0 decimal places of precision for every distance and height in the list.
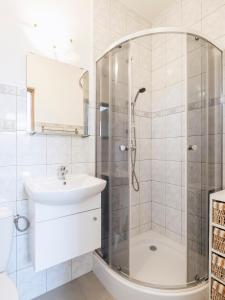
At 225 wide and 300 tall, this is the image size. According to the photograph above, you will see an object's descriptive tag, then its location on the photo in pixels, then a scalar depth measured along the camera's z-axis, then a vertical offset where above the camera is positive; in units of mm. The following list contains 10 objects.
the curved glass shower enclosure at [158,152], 1424 -23
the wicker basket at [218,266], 1193 -762
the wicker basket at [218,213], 1199 -415
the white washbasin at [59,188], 1142 -270
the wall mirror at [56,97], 1461 +441
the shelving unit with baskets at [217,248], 1197 -649
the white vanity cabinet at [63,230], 1185 -558
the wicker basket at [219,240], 1197 -590
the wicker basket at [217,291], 1185 -915
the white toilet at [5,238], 1130 -551
